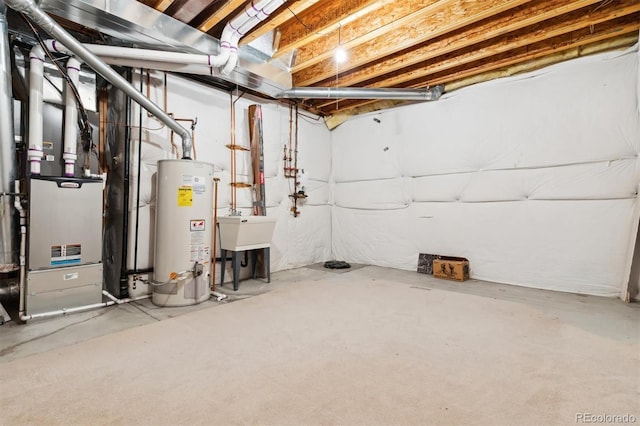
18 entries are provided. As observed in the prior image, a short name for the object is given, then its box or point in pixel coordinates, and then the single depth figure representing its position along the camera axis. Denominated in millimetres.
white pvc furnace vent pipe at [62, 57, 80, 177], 2602
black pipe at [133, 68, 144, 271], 3057
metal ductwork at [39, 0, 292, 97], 2277
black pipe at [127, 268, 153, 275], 3038
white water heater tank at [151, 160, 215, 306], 2818
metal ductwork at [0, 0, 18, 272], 2254
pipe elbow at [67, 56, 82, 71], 2600
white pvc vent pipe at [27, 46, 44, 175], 2404
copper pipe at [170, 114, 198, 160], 3359
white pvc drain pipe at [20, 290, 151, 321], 2331
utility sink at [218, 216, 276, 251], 3316
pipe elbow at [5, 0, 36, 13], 1927
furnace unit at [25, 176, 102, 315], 2365
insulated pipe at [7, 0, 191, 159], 1992
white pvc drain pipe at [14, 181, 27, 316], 2326
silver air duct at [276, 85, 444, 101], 3914
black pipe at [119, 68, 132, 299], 2980
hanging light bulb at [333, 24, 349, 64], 3151
